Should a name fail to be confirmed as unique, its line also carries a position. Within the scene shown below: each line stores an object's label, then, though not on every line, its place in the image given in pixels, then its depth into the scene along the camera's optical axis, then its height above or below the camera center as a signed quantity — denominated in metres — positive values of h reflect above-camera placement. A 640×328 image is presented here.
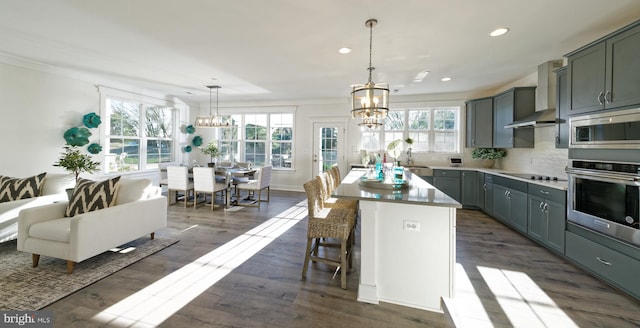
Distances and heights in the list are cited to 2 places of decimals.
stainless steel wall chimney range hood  3.55 +0.94
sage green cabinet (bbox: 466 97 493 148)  5.15 +0.79
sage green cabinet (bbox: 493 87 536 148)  4.33 +0.86
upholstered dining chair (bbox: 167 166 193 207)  5.04 -0.41
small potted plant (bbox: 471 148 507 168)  5.27 +0.14
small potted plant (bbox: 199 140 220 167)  6.00 +0.21
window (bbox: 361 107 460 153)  6.09 +0.74
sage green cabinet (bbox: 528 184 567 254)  2.90 -0.69
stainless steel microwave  2.16 +0.30
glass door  6.82 +0.38
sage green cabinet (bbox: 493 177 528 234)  3.60 -0.65
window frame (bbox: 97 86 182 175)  5.34 +0.84
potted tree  3.35 -0.07
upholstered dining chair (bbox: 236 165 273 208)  5.23 -0.51
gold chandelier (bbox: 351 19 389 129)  2.57 +0.62
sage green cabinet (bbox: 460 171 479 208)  5.11 -0.56
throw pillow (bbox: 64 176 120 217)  2.80 -0.43
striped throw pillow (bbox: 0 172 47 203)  3.21 -0.39
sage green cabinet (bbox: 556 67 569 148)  3.02 +0.63
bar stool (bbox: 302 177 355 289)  2.30 -0.61
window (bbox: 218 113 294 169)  7.35 +0.59
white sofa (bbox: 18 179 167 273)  2.42 -0.71
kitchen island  1.98 -0.72
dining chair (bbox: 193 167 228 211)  4.87 -0.44
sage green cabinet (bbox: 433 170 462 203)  5.30 -0.44
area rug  2.05 -1.11
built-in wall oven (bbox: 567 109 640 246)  2.15 -0.11
